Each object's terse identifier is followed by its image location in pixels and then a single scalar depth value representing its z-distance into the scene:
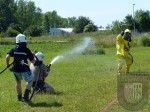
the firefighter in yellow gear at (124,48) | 15.26
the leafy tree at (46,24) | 156.25
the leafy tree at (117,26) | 68.26
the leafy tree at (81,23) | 100.94
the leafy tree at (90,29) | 83.25
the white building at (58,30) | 130.75
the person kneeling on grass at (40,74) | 11.75
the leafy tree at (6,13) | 112.30
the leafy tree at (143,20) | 83.56
